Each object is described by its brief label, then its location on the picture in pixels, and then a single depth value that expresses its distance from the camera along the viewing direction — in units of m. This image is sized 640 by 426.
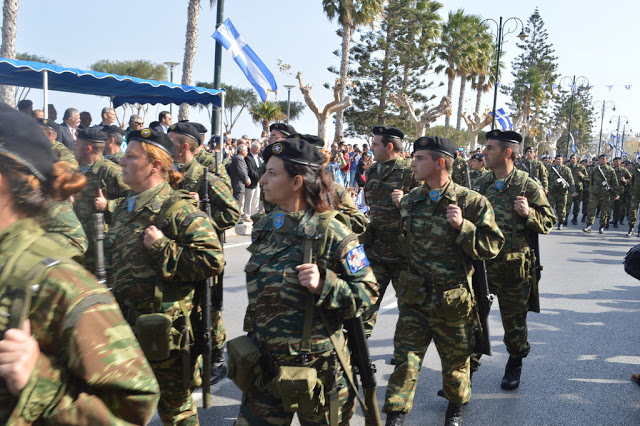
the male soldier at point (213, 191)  4.79
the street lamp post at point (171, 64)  21.91
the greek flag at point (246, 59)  12.56
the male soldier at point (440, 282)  3.80
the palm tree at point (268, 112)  44.78
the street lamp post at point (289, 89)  30.11
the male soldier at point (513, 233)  4.89
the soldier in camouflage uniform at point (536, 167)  14.39
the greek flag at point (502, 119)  25.05
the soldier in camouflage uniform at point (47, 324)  1.30
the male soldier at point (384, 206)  5.27
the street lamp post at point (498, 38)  22.80
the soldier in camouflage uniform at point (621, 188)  19.18
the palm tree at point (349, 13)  28.12
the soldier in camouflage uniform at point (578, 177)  19.45
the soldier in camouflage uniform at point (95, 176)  4.95
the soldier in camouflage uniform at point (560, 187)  17.45
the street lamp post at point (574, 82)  29.33
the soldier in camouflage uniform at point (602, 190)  17.18
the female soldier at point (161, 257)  3.16
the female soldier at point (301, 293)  2.62
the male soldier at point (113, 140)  6.70
